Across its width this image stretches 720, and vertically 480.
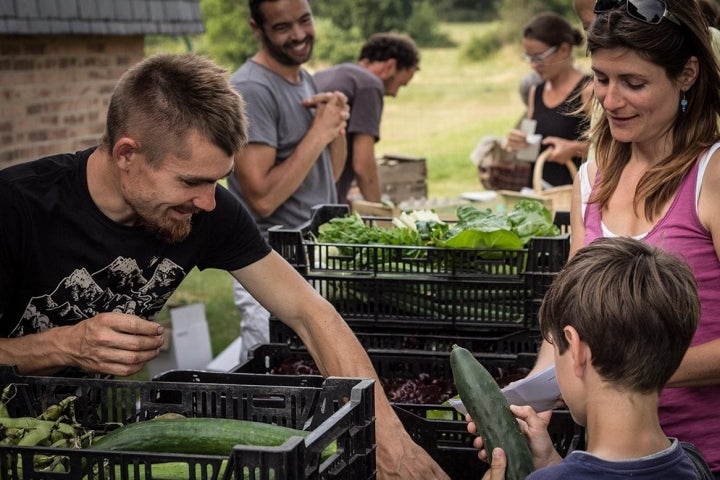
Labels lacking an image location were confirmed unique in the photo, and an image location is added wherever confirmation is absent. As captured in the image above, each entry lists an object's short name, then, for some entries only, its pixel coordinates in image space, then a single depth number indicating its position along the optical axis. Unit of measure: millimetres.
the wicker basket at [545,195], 6857
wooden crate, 8898
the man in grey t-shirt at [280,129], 5473
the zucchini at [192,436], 2678
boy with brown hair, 2508
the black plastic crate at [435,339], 4160
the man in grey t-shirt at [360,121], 7121
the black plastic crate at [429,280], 4117
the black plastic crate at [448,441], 3365
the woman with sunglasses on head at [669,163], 3078
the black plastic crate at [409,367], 3959
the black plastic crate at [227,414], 2279
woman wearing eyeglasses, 7594
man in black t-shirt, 3066
